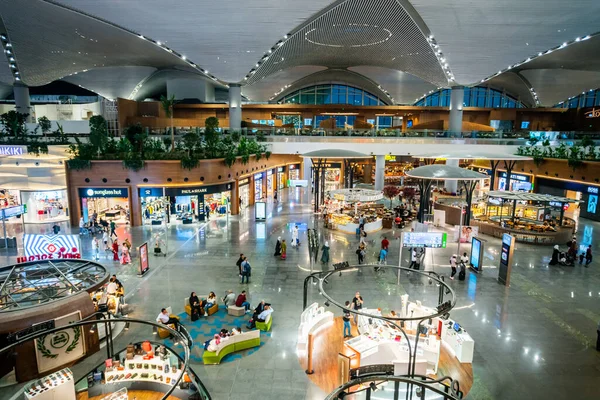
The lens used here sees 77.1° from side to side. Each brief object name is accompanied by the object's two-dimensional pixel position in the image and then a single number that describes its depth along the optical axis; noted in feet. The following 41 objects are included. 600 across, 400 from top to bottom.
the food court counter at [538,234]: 72.95
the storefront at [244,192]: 100.16
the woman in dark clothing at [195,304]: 39.70
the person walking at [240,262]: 50.02
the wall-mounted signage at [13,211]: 61.05
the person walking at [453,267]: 53.21
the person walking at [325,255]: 58.03
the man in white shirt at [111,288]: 42.16
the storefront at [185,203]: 81.50
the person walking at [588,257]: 59.16
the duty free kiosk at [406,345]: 31.60
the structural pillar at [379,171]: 111.24
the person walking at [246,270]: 49.19
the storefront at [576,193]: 91.04
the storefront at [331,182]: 153.15
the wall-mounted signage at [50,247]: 44.14
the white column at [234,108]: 130.93
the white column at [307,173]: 145.61
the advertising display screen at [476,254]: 55.83
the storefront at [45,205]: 85.35
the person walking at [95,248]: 61.64
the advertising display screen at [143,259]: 51.44
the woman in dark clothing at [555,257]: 59.18
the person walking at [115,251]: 59.41
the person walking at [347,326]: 35.82
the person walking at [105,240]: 66.26
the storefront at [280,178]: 139.03
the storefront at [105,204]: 80.89
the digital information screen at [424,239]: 49.57
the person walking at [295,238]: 68.14
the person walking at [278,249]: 61.36
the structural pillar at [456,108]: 130.52
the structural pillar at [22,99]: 136.98
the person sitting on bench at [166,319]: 36.04
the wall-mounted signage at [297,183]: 122.83
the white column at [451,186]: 131.39
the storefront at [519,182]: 111.55
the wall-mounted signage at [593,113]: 146.74
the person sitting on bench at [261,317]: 36.89
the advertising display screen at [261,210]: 86.74
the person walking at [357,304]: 39.42
